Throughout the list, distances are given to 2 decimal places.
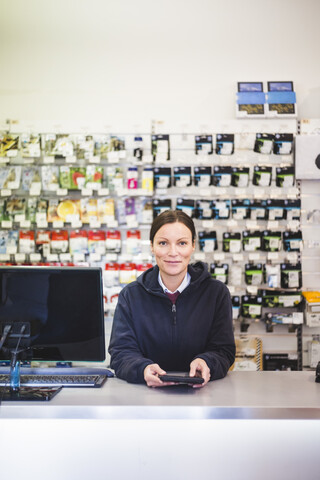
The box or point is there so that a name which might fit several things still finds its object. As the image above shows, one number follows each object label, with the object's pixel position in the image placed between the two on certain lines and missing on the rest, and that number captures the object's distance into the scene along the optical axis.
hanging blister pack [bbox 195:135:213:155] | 4.29
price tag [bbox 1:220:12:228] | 4.31
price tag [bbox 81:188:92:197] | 4.24
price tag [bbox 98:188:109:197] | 4.24
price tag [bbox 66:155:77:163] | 4.24
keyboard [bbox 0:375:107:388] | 1.79
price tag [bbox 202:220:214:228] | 4.28
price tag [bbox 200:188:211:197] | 4.27
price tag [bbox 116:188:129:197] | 4.23
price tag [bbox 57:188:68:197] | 4.26
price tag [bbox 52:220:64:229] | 4.28
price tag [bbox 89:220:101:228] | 4.25
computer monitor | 1.80
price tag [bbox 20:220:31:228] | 4.27
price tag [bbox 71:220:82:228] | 4.25
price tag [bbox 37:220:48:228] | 4.28
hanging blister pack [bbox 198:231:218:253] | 4.30
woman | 2.06
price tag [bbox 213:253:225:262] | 4.29
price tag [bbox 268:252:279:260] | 4.29
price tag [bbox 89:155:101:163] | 4.22
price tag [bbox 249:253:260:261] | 4.30
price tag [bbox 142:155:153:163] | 4.25
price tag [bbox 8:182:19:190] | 4.28
